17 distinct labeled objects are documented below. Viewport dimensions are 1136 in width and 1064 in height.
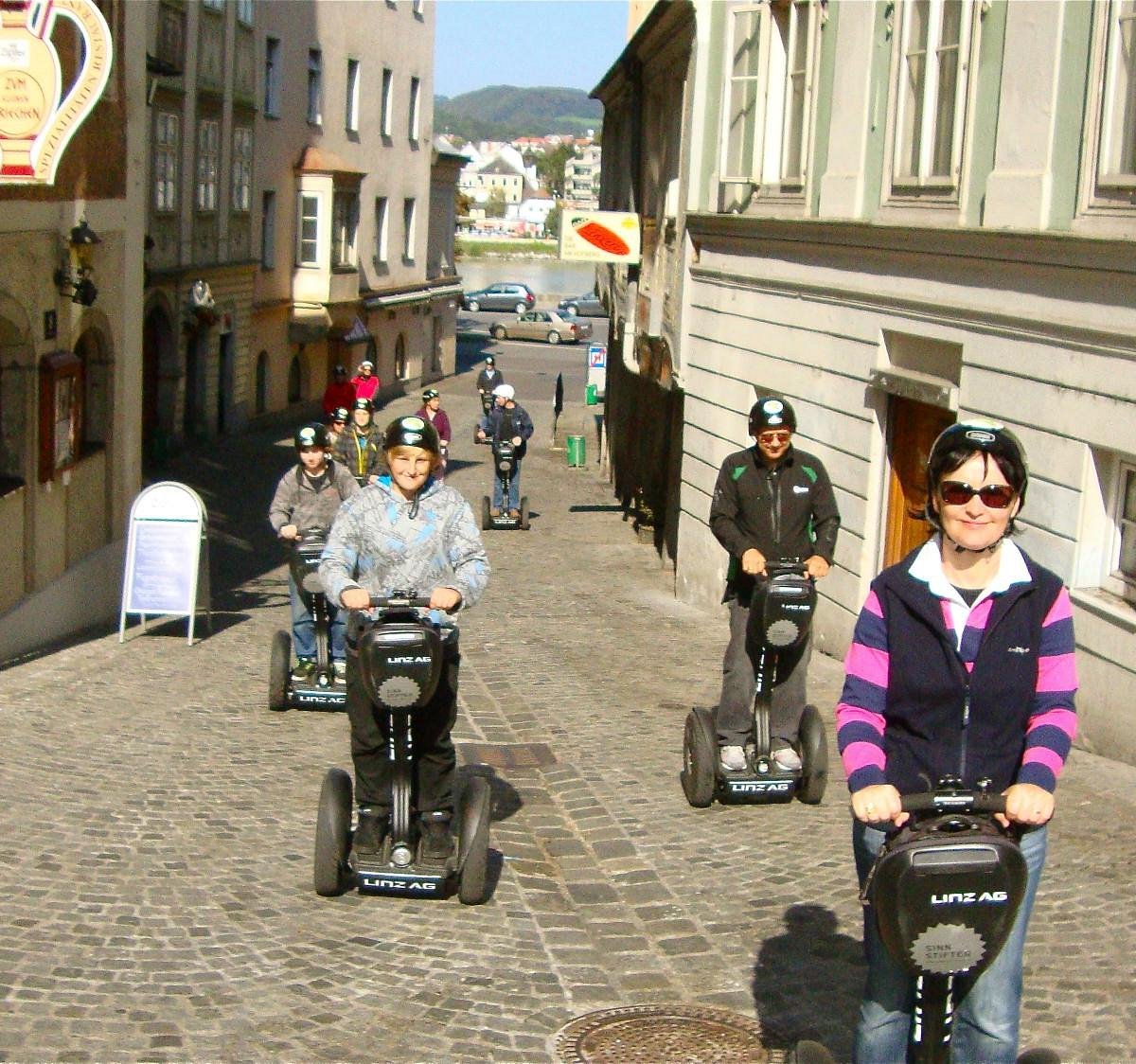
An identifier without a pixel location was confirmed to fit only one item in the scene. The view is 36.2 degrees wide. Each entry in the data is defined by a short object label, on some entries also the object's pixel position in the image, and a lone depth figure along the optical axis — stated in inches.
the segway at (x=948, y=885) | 149.9
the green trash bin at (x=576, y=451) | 1398.9
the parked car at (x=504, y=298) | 3420.3
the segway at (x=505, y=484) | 951.6
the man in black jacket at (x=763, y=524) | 327.0
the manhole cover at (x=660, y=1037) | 213.6
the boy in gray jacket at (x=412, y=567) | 257.0
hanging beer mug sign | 459.8
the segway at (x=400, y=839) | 248.8
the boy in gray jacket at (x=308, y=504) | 441.7
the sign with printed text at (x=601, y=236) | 977.5
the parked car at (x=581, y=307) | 3346.5
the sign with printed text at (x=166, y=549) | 538.0
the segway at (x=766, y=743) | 318.3
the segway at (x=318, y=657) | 427.2
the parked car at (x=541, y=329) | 2933.1
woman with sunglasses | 158.2
